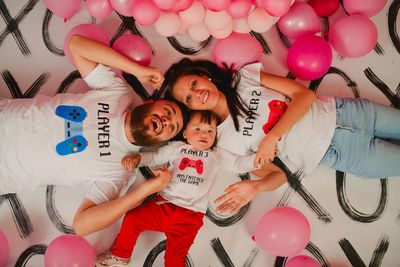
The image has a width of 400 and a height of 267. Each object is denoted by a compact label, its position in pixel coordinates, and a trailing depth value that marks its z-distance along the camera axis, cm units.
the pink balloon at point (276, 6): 142
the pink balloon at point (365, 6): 165
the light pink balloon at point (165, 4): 142
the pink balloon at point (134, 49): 160
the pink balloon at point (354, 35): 158
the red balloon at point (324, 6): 175
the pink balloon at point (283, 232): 146
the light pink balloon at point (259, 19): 156
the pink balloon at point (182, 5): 146
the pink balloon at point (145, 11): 148
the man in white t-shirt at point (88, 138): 152
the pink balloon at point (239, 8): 148
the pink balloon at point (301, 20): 163
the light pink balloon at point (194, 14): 151
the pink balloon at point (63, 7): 162
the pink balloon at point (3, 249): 158
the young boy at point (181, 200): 158
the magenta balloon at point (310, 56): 157
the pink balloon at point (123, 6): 157
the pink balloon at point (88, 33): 159
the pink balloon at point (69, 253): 144
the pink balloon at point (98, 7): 162
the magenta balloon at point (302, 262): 153
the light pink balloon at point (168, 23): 157
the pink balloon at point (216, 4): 142
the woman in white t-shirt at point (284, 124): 156
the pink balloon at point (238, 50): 161
